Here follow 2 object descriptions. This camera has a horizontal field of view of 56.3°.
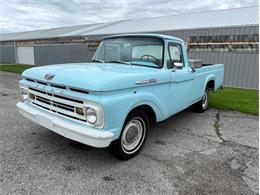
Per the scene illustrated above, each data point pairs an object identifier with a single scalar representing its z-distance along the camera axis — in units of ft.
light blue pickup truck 10.30
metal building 39.47
